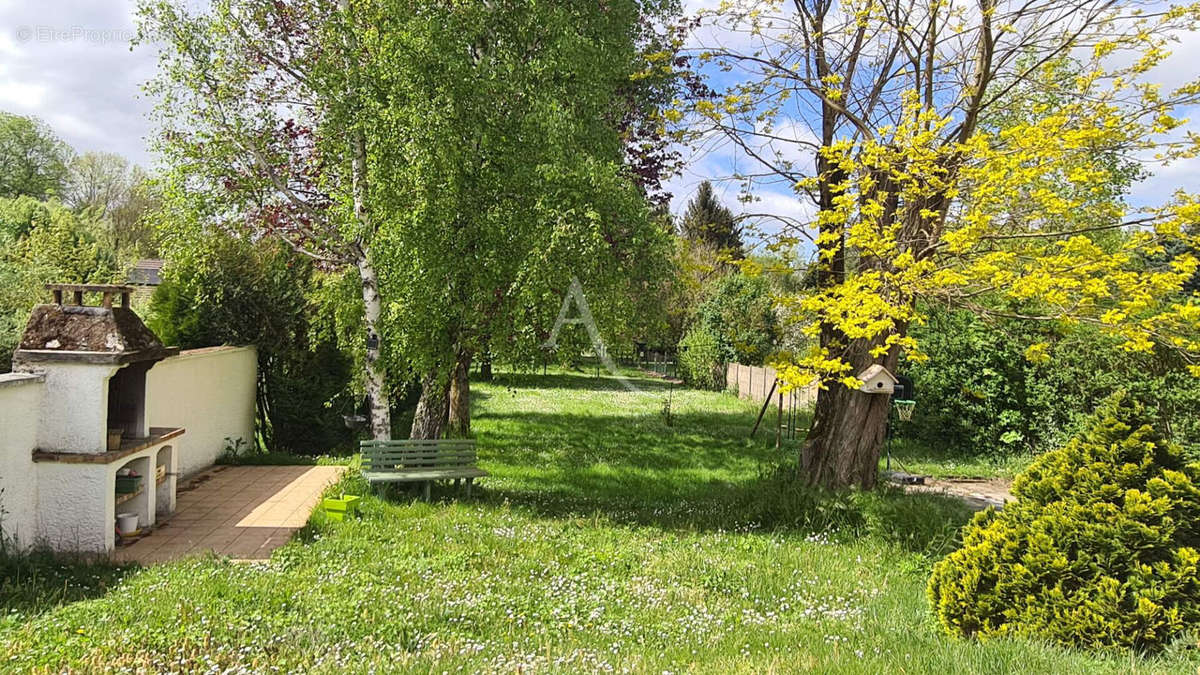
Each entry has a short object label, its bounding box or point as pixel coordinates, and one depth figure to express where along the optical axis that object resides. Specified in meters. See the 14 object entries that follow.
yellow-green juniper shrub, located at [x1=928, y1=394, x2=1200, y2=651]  3.70
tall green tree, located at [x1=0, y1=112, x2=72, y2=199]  36.56
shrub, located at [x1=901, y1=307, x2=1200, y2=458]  10.95
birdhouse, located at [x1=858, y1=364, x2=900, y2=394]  7.79
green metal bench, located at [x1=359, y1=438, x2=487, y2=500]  7.95
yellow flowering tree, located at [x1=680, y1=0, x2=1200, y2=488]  6.29
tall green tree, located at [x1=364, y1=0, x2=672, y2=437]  7.42
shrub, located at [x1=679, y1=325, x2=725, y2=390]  25.70
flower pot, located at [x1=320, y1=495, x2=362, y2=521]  7.00
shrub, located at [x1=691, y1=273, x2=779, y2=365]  20.94
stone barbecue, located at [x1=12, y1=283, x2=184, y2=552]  5.68
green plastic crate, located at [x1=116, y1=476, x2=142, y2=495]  6.29
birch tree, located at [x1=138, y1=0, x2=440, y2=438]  8.46
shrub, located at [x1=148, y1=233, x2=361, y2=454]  10.51
